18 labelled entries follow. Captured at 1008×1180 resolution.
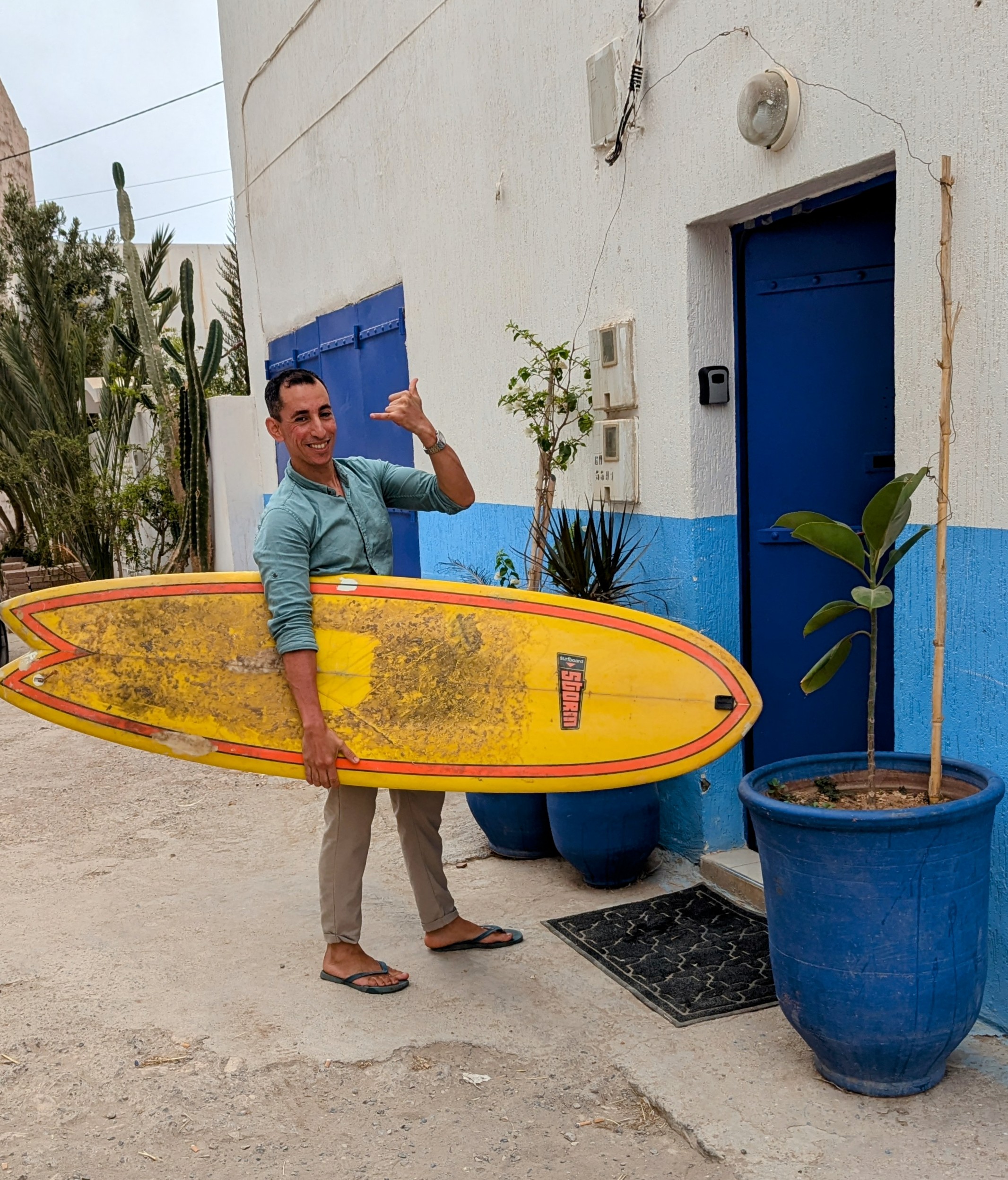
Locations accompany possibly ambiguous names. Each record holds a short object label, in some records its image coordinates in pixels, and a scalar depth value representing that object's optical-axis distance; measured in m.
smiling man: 3.15
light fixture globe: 3.27
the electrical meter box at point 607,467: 4.27
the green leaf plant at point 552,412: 4.40
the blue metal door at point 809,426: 3.64
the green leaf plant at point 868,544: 2.56
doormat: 3.16
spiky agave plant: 4.04
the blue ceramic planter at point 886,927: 2.43
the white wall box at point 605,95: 4.09
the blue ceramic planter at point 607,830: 3.87
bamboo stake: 2.62
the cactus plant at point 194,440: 10.37
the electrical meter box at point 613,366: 4.23
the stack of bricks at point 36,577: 12.45
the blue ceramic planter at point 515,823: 4.26
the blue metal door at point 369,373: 6.71
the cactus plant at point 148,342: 10.63
